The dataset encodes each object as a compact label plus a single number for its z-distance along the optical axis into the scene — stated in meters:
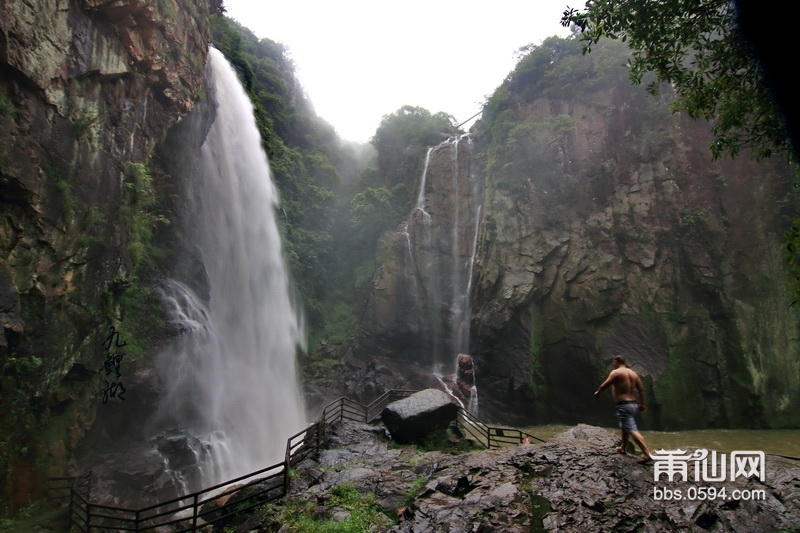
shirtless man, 6.04
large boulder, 10.27
